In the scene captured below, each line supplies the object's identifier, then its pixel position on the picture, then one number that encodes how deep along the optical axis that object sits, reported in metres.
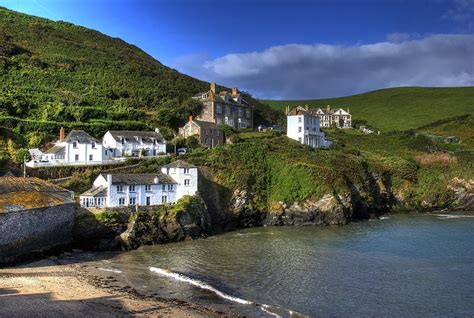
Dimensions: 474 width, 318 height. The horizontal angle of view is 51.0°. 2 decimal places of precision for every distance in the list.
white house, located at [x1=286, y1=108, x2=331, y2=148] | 85.41
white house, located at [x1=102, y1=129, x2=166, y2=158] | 65.88
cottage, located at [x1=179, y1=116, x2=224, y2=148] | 76.62
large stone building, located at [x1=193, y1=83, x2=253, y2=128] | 88.69
